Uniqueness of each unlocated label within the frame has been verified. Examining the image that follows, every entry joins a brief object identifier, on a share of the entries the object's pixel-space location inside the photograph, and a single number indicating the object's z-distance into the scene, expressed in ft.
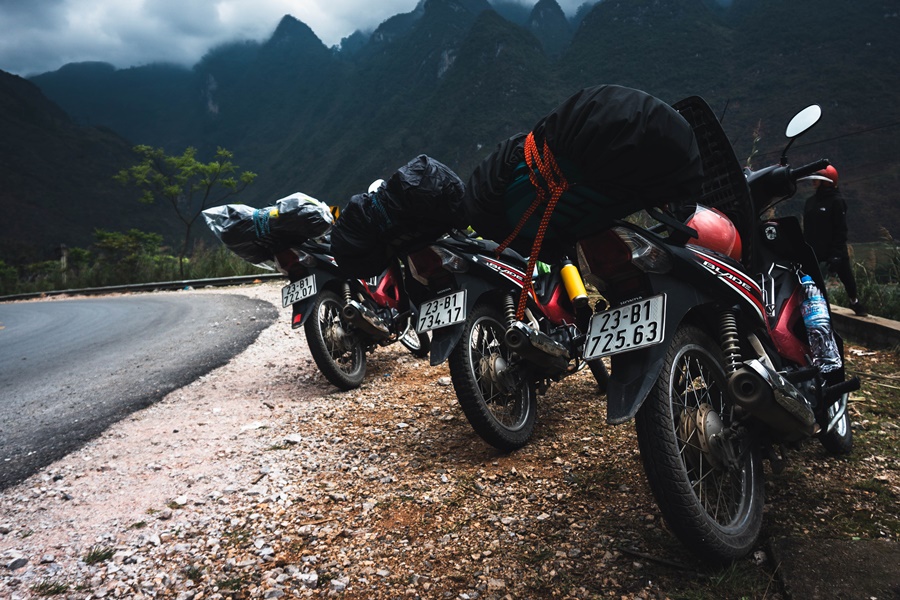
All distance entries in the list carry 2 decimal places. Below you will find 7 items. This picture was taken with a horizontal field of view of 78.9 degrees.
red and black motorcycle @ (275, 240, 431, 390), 14.25
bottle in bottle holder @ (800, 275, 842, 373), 7.21
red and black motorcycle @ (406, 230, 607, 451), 9.24
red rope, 5.85
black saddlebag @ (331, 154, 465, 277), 10.26
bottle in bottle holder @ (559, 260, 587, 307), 10.29
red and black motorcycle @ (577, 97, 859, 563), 5.60
